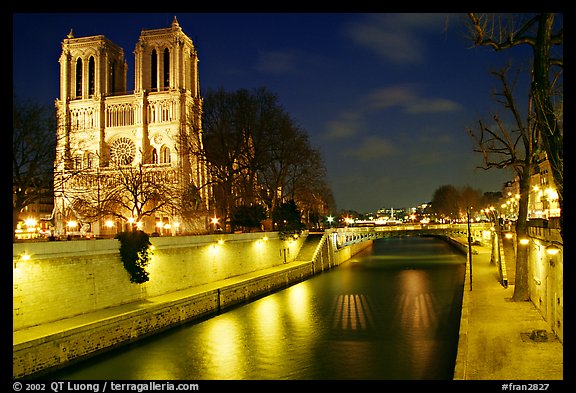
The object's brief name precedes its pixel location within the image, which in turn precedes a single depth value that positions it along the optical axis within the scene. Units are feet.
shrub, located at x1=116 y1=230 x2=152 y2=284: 68.95
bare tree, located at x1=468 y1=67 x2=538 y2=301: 60.03
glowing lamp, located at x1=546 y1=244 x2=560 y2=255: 43.37
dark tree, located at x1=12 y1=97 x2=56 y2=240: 74.13
